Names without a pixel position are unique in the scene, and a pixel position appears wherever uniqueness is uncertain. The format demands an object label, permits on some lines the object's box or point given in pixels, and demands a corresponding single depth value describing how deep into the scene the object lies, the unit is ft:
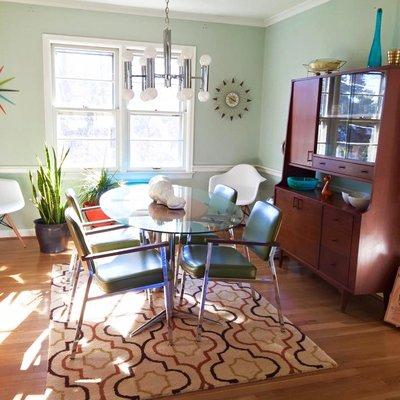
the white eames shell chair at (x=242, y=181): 15.49
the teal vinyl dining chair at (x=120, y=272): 7.56
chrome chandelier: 8.67
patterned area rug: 7.08
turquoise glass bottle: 9.95
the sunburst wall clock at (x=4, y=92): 13.98
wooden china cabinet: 9.14
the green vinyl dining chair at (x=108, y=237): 9.64
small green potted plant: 14.53
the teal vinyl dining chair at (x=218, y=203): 9.78
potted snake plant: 13.17
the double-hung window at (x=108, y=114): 14.76
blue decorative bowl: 11.94
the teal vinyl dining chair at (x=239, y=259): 8.32
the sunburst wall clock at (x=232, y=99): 16.31
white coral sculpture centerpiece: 9.40
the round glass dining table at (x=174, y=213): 8.17
